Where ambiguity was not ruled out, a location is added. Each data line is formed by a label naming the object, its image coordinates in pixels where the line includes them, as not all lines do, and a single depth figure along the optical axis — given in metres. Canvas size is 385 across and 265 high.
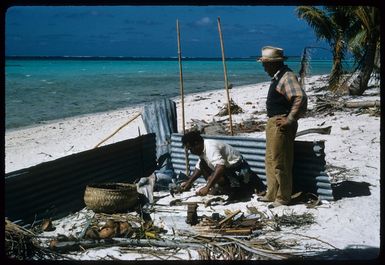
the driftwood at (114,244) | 4.02
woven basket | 5.06
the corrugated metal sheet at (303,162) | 5.19
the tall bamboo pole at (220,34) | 6.71
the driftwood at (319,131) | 6.47
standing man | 4.82
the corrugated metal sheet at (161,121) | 7.08
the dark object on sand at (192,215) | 4.65
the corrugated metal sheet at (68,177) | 4.64
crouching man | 5.34
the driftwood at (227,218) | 4.44
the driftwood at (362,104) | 11.03
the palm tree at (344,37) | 12.59
